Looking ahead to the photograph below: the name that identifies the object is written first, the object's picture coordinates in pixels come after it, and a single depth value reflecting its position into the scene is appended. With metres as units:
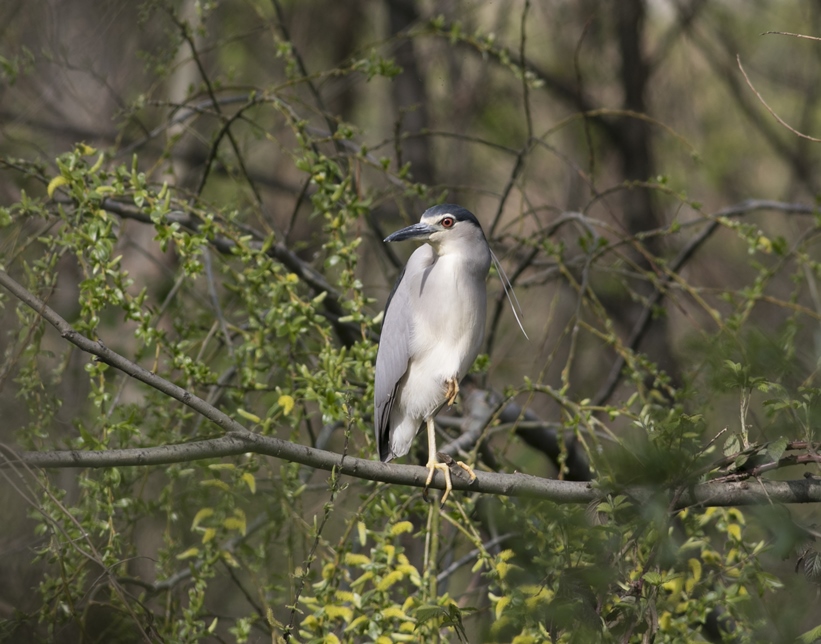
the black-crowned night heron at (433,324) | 22.56
